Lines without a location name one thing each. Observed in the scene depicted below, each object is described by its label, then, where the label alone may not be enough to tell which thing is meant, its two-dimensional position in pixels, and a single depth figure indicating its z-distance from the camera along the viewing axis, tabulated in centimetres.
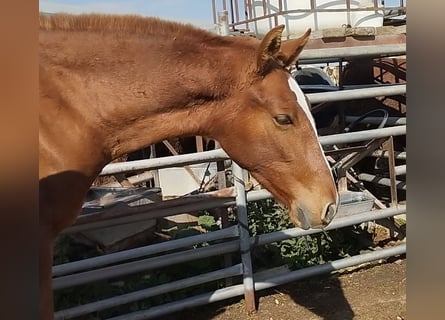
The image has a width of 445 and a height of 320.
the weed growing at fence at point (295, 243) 366
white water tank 376
